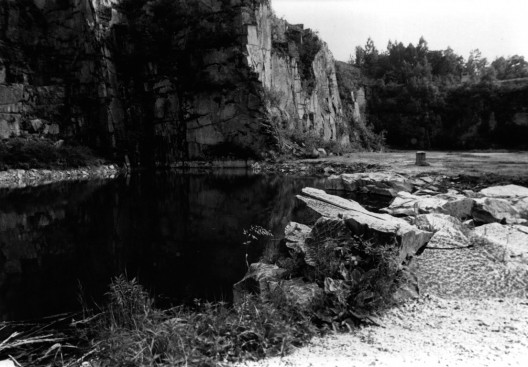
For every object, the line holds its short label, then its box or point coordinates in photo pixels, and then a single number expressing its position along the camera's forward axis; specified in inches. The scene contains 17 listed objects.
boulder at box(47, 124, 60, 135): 1598.2
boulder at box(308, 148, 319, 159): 1689.2
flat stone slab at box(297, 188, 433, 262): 297.1
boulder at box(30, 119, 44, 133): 1549.0
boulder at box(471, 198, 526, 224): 501.0
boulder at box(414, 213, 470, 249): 347.3
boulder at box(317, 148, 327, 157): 1740.9
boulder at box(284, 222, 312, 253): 331.0
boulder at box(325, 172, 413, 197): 848.9
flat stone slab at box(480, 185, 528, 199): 630.8
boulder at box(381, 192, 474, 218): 526.3
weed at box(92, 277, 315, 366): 195.0
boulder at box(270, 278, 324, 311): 255.3
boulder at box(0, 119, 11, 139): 1432.3
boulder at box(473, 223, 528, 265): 330.7
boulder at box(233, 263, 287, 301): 302.0
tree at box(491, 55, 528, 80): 2955.2
